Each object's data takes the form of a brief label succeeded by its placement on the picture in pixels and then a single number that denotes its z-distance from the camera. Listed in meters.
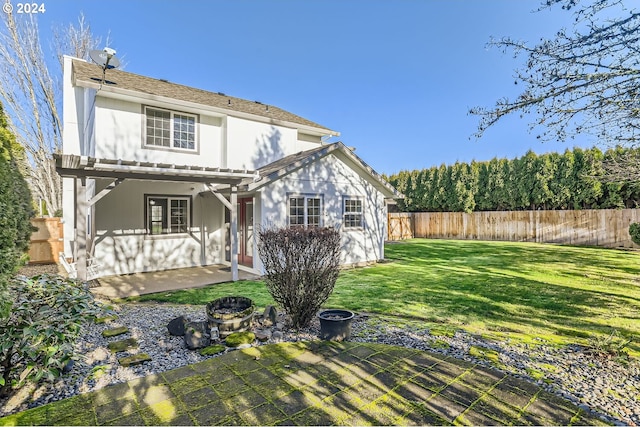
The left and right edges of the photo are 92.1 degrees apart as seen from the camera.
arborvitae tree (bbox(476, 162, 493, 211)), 24.38
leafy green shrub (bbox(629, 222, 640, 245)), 13.59
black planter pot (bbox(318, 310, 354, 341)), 4.89
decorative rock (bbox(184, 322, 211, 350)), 4.60
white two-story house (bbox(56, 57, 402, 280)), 10.37
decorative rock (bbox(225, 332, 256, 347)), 4.70
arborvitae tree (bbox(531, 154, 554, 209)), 21.11
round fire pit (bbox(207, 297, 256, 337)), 5.04
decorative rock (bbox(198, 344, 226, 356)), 4.45
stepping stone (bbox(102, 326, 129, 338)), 5.12
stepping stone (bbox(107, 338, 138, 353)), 4.56
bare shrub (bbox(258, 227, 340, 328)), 5.27
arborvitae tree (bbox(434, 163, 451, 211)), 26.27
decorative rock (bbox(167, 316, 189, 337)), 5.10
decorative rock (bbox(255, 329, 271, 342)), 4.90
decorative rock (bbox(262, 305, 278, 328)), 5.64
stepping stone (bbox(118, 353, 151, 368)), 4.09
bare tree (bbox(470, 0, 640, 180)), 4.12
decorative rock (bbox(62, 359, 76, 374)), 3.86
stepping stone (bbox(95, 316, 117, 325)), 5.74
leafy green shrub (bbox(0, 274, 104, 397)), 3.13
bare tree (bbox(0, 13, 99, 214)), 17.91
